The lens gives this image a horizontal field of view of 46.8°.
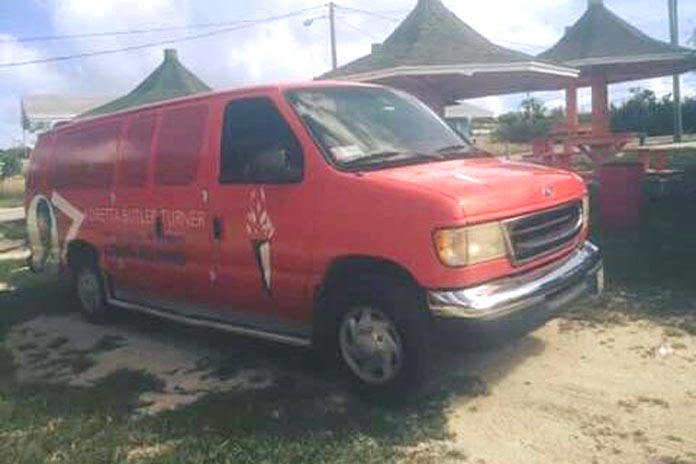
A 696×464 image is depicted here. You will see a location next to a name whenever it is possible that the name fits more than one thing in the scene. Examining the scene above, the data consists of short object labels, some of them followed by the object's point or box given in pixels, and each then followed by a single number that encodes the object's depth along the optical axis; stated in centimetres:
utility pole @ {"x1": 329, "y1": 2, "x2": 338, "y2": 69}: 4216
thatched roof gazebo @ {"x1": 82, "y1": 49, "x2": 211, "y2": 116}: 2436
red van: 485
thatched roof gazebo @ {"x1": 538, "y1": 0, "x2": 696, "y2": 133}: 2169
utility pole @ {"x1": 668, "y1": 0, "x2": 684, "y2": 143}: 3491
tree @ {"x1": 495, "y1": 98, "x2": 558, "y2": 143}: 5400
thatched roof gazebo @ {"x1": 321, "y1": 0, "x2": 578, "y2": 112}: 1672
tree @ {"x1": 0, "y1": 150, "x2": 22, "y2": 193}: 4130
